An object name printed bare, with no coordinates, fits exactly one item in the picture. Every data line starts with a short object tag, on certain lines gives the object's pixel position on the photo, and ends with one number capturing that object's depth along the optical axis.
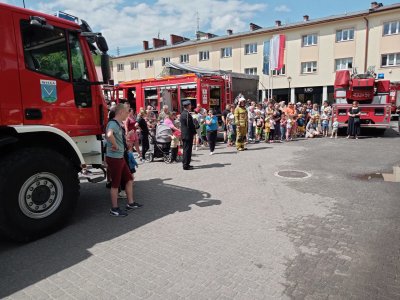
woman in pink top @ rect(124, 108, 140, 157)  7.52
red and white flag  20.08
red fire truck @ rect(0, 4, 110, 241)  4.01
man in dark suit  8.56
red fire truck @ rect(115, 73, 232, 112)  13.96
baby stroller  9.72
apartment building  28.94
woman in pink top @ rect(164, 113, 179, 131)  9.55
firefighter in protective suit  11.20
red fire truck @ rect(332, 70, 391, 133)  14.24
